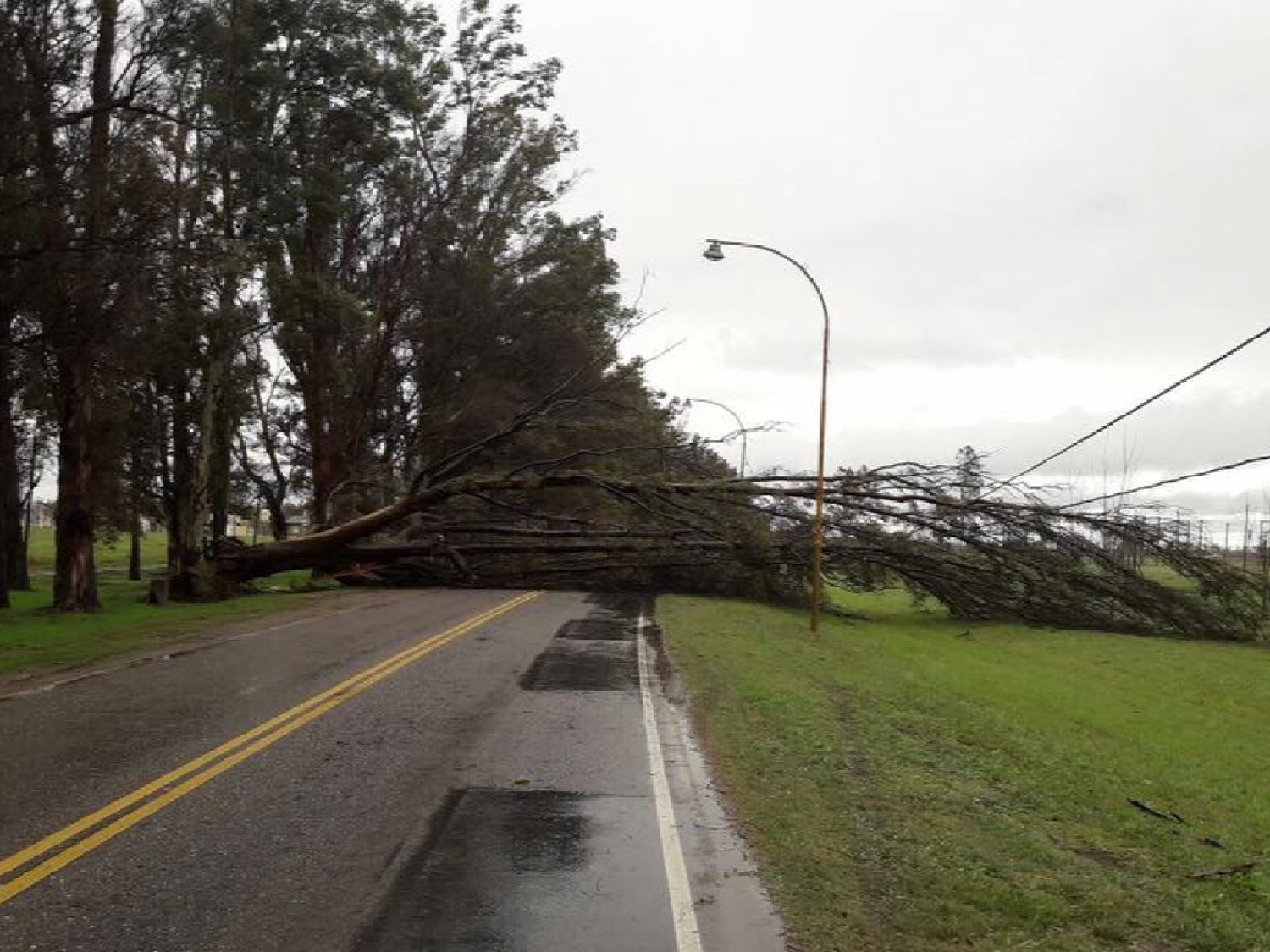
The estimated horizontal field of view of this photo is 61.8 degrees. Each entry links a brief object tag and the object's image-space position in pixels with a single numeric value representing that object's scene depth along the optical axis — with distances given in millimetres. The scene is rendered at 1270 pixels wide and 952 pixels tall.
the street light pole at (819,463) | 20969
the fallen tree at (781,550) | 24047
